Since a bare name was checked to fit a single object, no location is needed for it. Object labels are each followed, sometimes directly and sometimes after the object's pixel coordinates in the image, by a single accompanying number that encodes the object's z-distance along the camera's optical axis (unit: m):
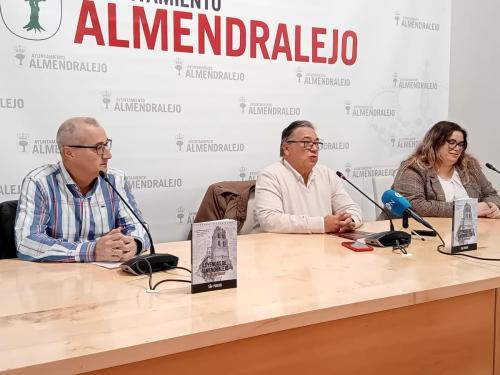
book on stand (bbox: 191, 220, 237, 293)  1.42
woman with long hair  2.94
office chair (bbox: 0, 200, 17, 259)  2.11
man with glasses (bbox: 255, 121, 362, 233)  2.54
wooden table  1.11
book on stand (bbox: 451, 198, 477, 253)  1.88
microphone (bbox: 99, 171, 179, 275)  1.62
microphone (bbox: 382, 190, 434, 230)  2.08
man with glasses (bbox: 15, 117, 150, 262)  1.93
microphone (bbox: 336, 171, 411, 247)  2.04
